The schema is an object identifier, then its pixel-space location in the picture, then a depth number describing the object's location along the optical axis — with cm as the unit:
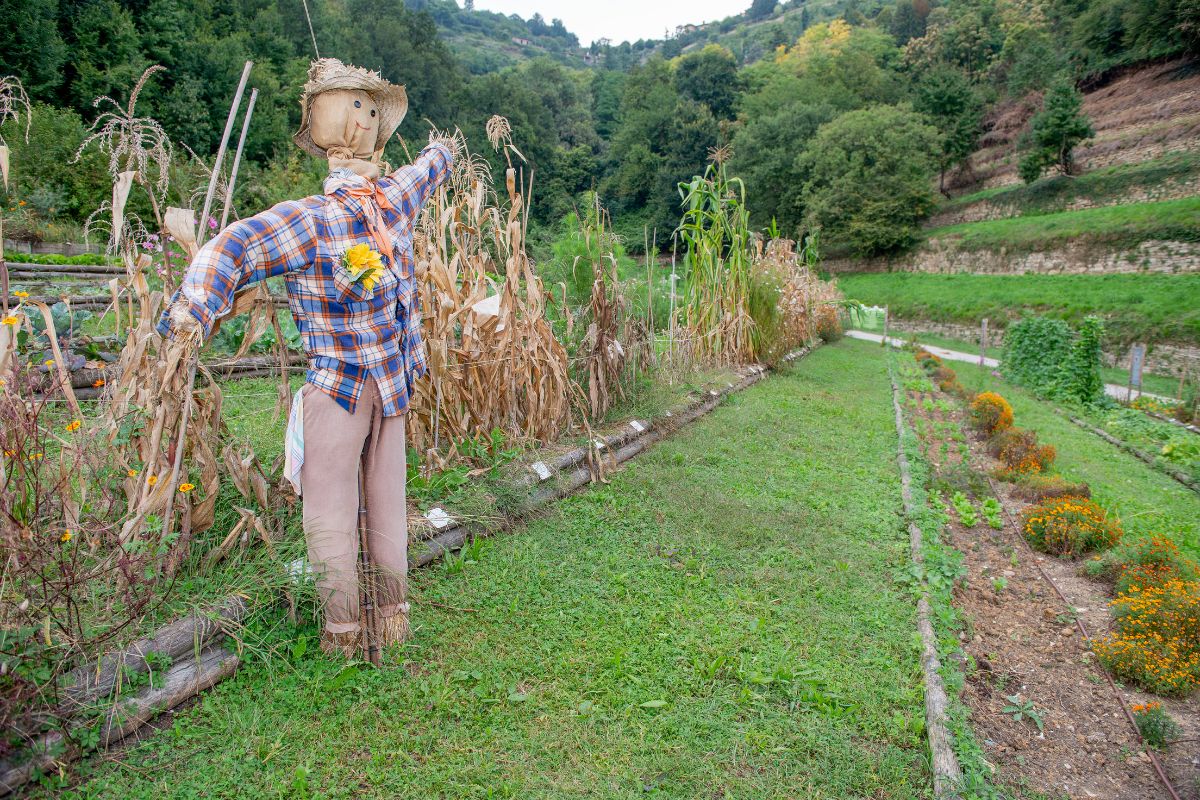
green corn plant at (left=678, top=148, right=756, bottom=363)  866
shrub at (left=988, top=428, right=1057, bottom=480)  668
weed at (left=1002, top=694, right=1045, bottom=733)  285
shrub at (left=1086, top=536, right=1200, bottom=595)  409
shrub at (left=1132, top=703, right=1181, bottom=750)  281
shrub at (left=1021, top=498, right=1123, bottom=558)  494
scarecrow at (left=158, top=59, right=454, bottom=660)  217
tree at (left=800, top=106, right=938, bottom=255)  3528
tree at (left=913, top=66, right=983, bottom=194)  4109
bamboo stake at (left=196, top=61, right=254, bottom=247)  218
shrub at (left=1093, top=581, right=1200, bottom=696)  327
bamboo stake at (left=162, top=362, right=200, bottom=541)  224
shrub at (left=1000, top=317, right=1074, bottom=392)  1271
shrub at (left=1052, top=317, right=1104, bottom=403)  1164
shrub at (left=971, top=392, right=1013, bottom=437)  826
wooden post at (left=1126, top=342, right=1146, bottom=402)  1156
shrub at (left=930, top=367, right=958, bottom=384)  1240
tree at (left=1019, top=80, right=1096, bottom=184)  3161
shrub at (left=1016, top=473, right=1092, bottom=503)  588
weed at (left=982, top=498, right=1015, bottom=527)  541
